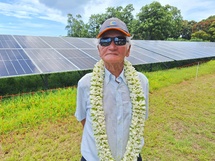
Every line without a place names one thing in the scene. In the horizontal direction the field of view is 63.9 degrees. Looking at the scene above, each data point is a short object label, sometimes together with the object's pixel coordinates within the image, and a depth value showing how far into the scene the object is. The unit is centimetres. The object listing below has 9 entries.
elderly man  136
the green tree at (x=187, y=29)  4009
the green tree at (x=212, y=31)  3177
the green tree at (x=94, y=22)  2931
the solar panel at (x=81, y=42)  882
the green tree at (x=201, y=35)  3259
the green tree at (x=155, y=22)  2481
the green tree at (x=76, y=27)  2935
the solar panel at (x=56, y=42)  800
